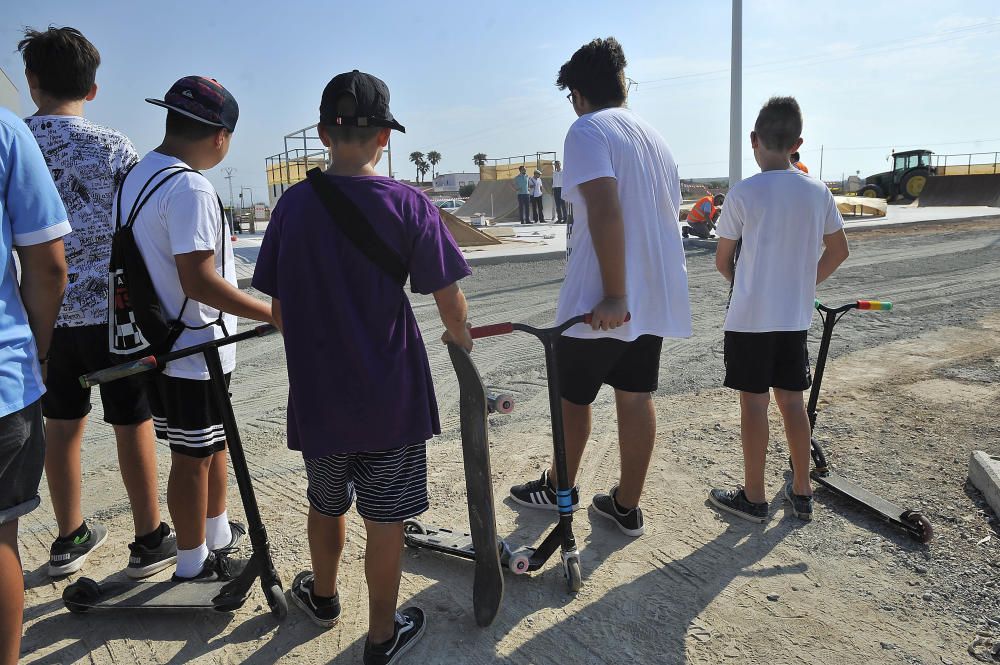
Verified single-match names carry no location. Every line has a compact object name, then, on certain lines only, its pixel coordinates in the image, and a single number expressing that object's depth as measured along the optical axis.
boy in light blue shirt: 1.98
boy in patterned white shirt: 2.80
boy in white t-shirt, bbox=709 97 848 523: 3.19
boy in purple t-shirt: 2.12
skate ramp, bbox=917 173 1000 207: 27.67
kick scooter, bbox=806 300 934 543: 3.16
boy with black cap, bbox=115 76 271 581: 2.41
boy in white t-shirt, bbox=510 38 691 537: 2.75
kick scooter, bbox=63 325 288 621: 2.54
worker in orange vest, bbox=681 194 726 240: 15.10
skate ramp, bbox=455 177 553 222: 27.62
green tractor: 29.78
